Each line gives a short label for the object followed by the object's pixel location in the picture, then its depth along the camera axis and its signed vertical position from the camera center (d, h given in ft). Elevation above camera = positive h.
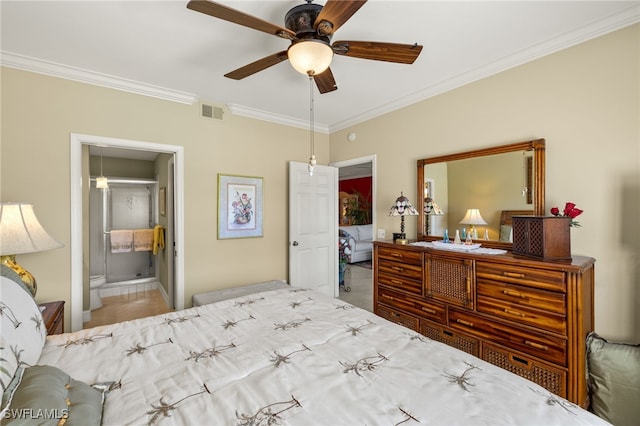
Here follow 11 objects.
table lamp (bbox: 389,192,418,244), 9.44 +0.10
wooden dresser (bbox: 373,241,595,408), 5.70 -2.27
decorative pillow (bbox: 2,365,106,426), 2.50 -1.83
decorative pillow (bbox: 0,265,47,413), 2.96 -1.51
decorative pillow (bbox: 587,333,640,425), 5.42 -3.30
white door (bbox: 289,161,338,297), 12.49 -0.67
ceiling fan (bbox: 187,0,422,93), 4.45 +3.17
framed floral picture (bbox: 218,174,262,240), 11.20 +0.30
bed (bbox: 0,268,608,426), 3.09 -2.19
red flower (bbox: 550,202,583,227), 6.09 +0.03
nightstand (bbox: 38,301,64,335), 6.13 -2.30
